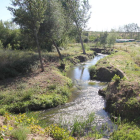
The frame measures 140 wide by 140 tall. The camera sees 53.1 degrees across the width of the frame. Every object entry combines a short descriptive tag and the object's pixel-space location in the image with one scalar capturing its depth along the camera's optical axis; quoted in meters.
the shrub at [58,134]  5.58
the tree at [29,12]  14.09
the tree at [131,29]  96.31
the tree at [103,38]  46.05
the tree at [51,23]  20.20
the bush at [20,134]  4.77
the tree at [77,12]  32.91
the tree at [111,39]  43.94
